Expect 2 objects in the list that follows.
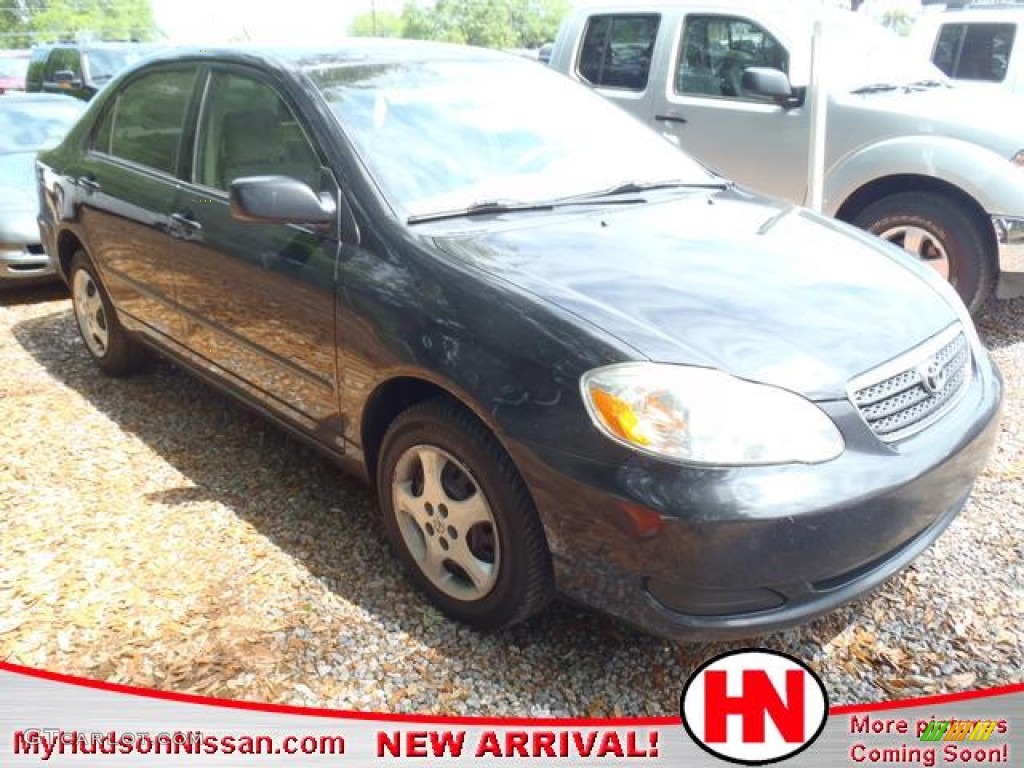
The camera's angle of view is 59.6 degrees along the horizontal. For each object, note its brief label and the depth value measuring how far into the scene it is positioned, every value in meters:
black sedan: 2.12
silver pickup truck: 4.96
